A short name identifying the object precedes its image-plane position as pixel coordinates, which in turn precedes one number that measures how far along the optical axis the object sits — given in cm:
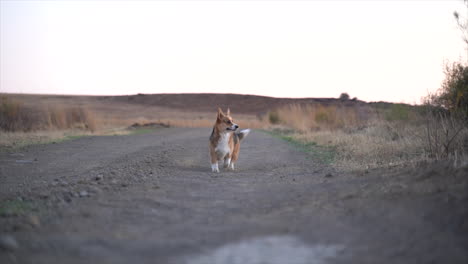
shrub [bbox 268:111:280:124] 4088
